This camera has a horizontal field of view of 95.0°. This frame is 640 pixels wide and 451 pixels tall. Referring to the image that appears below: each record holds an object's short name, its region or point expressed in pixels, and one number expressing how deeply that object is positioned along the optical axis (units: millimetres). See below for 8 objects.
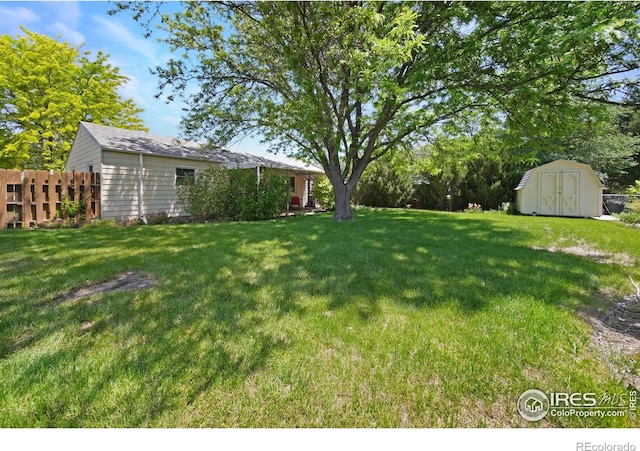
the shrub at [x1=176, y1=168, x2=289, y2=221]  10797
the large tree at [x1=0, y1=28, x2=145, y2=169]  16453
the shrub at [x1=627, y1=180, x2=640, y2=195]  11614
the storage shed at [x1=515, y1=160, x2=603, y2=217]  13594
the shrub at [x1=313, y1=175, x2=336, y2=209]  16481
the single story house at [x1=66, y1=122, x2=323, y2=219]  10656
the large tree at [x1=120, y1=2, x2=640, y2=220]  6230
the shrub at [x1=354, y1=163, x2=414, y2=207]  18844
